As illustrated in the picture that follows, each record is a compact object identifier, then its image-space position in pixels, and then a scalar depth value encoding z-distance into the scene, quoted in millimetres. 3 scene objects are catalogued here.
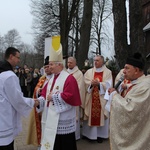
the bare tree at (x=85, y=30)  11613
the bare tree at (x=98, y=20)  31781
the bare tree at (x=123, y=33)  6406
